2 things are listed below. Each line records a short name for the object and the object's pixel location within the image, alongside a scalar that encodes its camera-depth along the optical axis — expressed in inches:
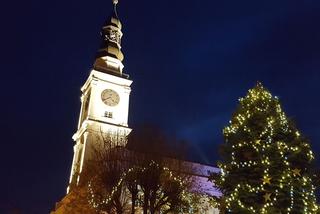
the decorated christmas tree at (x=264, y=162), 813.2
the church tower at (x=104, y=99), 2407.7
